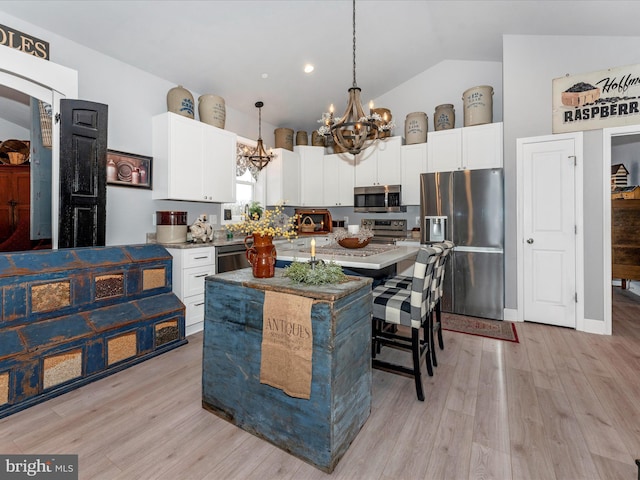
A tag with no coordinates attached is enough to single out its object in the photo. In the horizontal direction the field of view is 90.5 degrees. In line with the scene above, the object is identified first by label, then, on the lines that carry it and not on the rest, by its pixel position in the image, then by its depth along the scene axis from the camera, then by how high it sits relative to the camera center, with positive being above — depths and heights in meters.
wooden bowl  2.88 -0.04
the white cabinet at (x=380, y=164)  4.95 +1.20
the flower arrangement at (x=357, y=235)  2.90 +0.03
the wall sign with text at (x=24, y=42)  2.46 +1.60
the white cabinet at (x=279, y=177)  5.14 +1.02
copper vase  1.85 -0.10
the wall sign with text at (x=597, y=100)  3.28 +1.49
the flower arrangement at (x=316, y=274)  1.69 -0.19
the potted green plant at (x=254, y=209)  4.62 +0.45
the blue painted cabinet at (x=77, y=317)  2.07 -0.61
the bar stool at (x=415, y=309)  2.06 -0.48
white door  3.54 +0.07
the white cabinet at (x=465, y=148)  4.02 +1.21
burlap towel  1.55 -0.53
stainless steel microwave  4.86 +0.63
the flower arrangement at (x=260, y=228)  1.88 +0.07
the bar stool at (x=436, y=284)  2.40 -0.38
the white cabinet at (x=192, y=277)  3.29 -0.40
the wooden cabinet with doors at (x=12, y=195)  2.95 +0.42
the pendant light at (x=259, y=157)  4.48 +1.18
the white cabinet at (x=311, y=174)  5.57 +1.14
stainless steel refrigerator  3.85 +0.07
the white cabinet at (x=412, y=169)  4.70 +1.05
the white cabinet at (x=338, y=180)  5.45 +1.03
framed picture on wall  3.22 +0.74
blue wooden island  1.52 -0.70
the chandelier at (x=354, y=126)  2.46 +0.88
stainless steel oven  5.07 +0.14
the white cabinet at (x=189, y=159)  3.52 +0.94
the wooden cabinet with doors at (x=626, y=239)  4.95 -0.01
